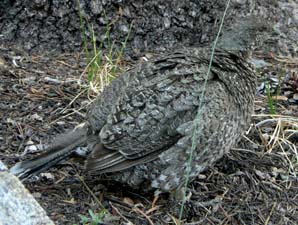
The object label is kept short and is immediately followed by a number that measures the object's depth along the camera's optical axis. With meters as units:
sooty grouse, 4.81
